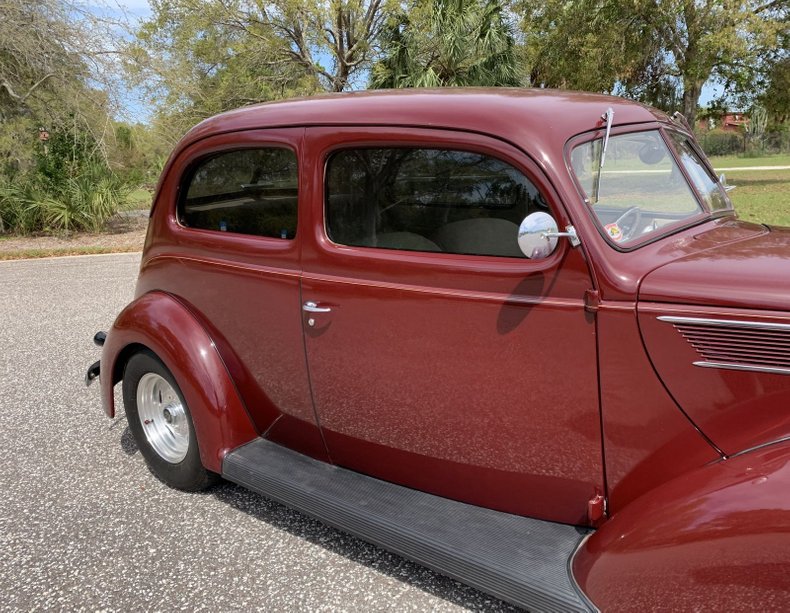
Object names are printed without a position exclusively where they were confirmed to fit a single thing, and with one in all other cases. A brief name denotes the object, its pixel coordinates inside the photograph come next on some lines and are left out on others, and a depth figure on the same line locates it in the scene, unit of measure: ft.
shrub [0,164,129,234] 42.73
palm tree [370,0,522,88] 49.14
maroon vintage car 6.12
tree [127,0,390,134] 59.36
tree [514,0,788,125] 53.83
